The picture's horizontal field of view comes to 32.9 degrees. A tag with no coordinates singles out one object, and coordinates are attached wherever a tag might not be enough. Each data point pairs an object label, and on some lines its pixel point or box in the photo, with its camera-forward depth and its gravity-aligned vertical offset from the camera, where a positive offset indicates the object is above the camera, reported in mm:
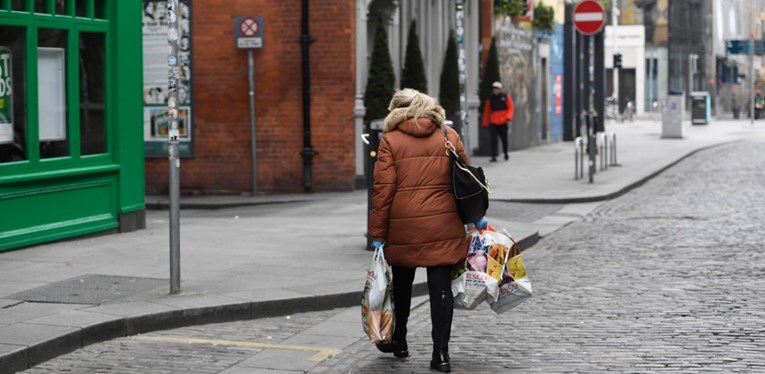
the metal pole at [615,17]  65431 +5557
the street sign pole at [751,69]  56775 +2550
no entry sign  22906 +1908
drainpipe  19250 +331
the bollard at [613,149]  26094 -547
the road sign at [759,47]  72644 +4247
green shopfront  12336 +91
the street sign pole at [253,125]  19156 +23
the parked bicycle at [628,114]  60703 +450
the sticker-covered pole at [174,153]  9508 -190
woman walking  7328 -451
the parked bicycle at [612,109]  61938 +744
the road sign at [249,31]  19109 +1412
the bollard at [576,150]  22078 -444
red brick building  19359 +469
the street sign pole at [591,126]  21594 -37
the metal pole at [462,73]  13641 +550
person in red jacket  26766 +217
